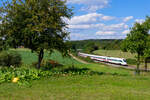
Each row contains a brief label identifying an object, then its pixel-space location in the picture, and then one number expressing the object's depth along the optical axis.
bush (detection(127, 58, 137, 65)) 59.76
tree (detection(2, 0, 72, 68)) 11.68
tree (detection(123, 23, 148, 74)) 24.23
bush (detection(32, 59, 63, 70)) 24.72
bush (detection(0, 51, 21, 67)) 24.00
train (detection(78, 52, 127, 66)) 54.75
